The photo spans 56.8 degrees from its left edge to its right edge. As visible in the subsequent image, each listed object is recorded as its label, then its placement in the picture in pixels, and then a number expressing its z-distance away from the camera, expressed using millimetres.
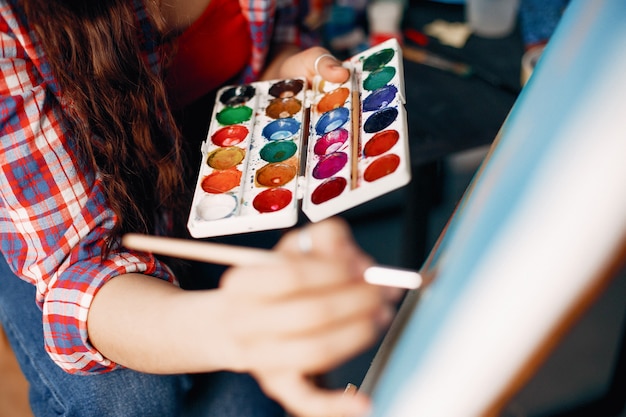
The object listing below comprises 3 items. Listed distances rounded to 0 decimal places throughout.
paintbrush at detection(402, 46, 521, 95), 822
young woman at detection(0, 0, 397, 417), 316
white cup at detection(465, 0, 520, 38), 935
